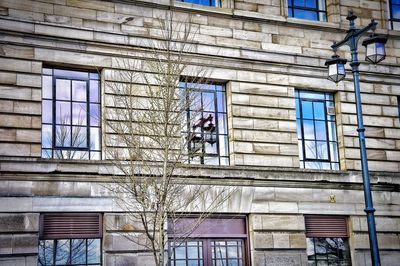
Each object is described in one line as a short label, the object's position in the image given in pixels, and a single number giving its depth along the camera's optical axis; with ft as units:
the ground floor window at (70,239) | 51.06
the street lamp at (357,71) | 48.32
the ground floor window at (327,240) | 61.21
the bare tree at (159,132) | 45.85
